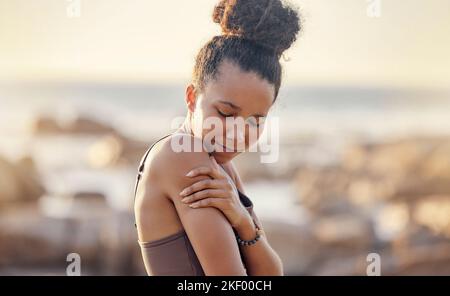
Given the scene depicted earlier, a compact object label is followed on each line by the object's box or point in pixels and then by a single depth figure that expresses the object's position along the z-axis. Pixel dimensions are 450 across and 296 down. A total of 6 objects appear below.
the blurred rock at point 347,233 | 7.23
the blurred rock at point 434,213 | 7.74
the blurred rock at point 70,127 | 14.99
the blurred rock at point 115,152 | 12.03
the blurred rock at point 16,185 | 8.14
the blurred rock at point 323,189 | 8.49
